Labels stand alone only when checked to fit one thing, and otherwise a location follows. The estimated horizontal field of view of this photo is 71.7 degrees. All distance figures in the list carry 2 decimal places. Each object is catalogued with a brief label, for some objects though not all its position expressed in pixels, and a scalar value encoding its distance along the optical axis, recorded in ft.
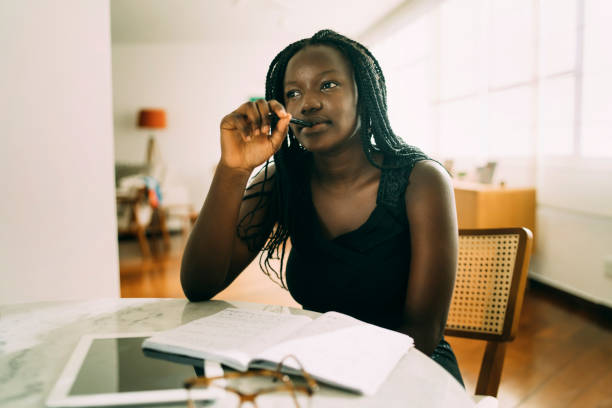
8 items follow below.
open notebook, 1.61
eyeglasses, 1.34
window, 8.57
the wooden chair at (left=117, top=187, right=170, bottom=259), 14.46
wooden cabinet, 9.91
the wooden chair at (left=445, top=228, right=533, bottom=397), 3.10
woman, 2.97
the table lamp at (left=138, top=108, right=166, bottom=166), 18.94
